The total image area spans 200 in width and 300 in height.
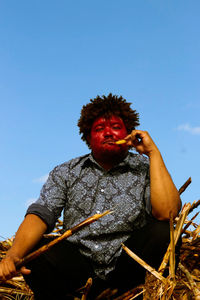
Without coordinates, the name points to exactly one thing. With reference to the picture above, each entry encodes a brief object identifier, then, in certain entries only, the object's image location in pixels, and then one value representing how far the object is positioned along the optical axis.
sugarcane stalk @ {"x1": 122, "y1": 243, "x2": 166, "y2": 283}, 2.25
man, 2.65
